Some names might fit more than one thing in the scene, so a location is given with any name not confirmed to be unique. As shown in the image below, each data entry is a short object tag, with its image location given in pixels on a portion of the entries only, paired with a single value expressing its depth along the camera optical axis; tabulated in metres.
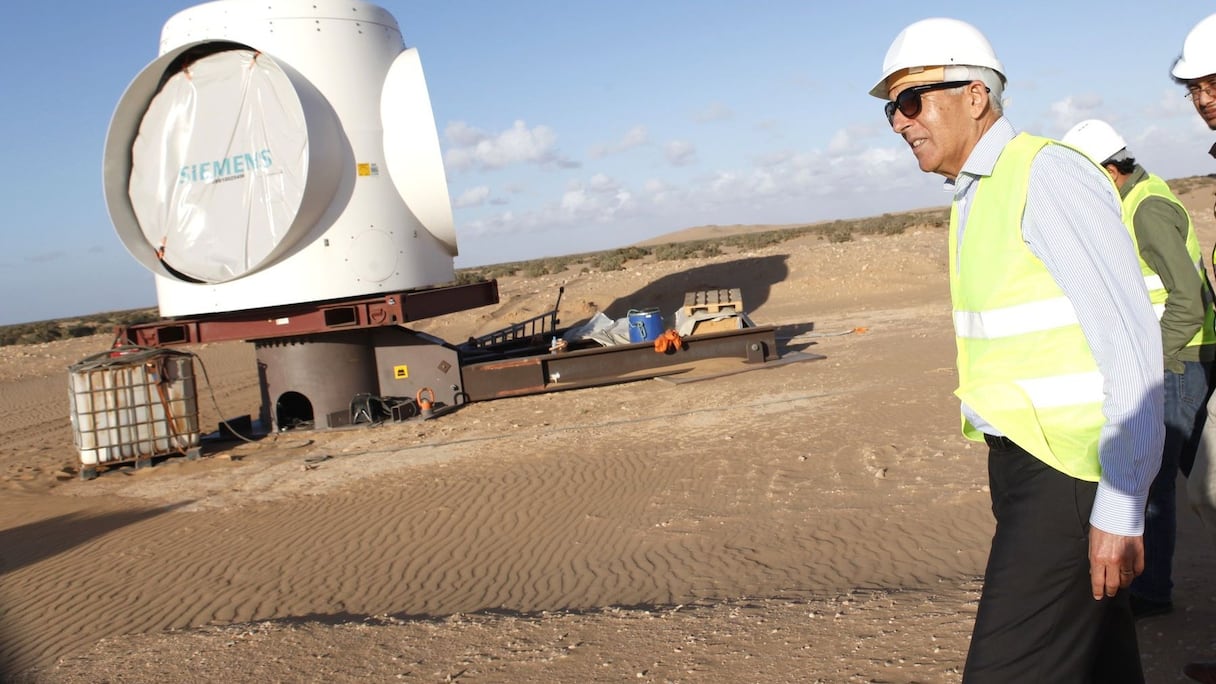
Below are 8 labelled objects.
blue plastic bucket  13.33
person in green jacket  3.78
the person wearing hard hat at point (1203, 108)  3.13
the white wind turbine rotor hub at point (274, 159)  11.01
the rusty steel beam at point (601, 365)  12.42
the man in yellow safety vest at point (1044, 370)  2.12
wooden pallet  14.34
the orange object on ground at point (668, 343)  12.72
